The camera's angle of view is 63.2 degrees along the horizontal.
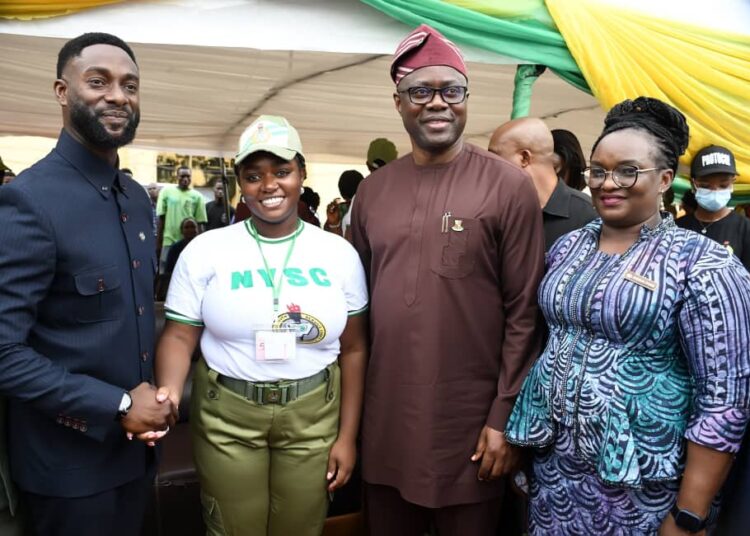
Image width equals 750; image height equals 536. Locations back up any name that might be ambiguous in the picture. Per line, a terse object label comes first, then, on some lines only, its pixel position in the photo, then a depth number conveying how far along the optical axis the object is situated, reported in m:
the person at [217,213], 9.00
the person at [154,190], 10.88
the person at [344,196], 5.96
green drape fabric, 3.20
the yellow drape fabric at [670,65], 3.38
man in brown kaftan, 1.92
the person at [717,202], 3.53
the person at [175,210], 8.28
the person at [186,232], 6.30
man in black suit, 1.52
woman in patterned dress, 1.51
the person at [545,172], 2.47
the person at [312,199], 4.68
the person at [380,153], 5.38
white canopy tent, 3.14
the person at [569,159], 3.11
